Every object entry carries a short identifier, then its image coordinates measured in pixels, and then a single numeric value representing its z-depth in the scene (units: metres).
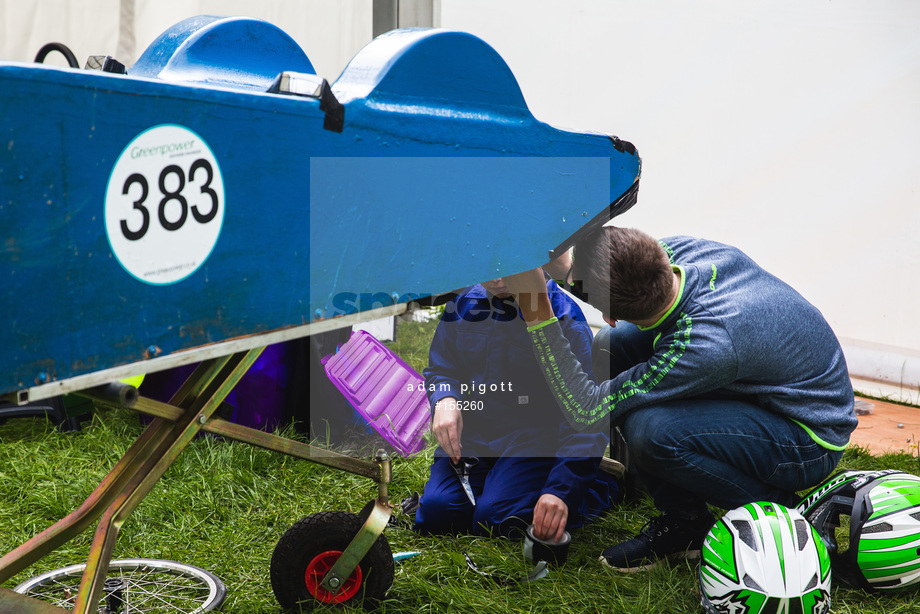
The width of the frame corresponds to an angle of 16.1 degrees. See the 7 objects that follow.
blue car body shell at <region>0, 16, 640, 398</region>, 5.71
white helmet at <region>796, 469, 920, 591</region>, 6.78
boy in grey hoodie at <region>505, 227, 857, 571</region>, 6.77
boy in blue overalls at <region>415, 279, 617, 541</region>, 7.10
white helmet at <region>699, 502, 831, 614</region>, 6.62
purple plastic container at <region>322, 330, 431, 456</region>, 7.74
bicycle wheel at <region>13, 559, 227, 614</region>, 6.75
